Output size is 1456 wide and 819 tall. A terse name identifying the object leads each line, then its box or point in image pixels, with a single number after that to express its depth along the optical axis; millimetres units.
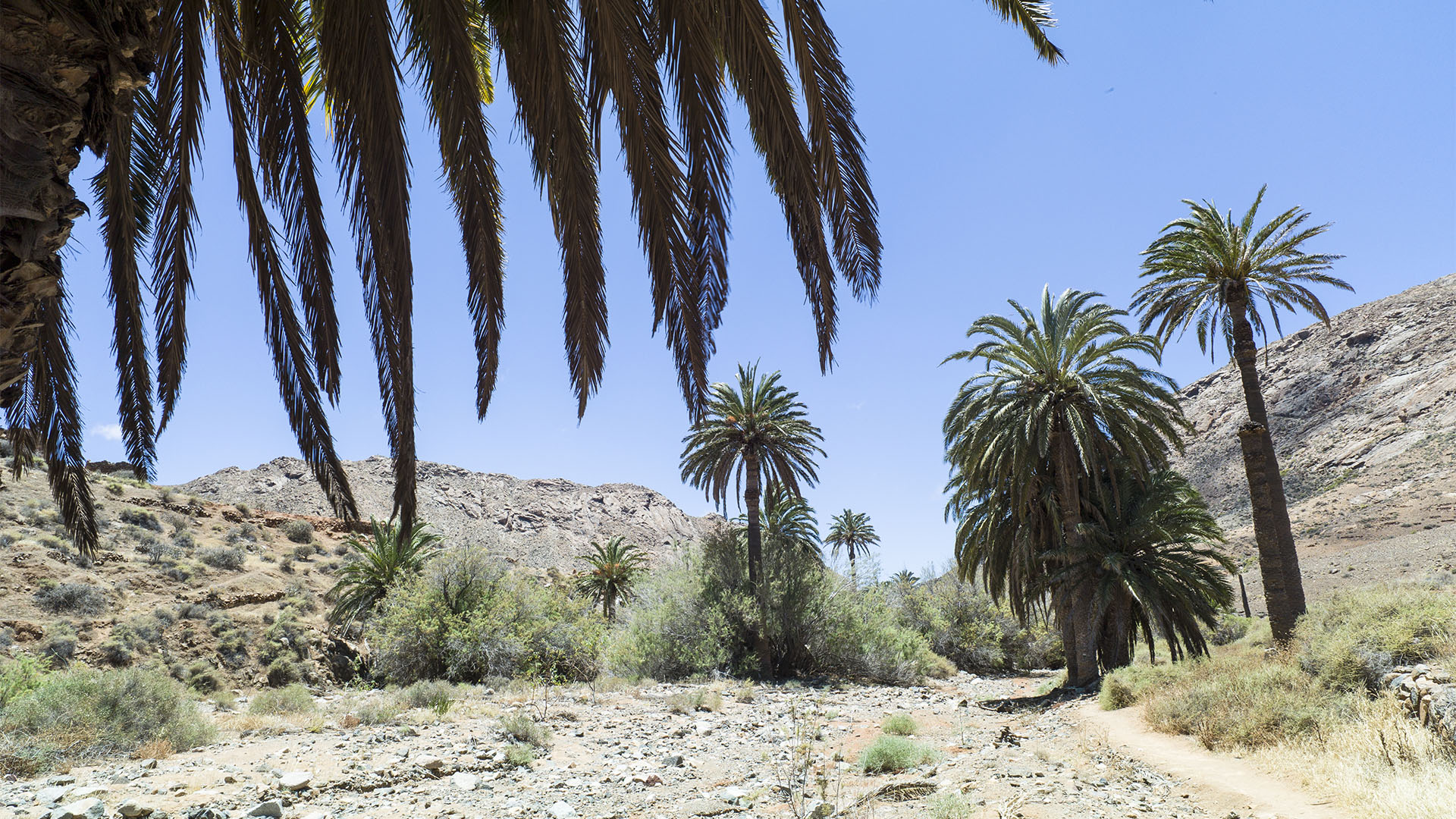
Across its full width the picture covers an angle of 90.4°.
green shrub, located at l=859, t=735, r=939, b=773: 10109
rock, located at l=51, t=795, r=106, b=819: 6137
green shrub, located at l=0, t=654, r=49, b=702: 10984
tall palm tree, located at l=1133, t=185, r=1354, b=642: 17062
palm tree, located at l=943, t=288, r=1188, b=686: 20547
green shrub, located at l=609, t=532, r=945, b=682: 27609
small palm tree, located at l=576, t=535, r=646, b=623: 44000
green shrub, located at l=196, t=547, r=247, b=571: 35656
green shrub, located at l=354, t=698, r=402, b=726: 13047
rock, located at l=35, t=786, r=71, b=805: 6777
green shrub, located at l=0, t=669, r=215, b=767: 9336
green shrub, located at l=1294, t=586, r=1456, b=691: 9492
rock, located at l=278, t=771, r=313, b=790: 7992
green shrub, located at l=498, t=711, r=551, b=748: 11812
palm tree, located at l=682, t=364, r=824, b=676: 30531
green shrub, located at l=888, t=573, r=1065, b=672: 36719
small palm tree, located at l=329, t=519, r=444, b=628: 28328
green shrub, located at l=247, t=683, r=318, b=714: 15328
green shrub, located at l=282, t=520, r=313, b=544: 44844
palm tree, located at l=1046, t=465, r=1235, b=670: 20453
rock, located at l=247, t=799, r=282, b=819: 6781
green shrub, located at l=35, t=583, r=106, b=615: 27516
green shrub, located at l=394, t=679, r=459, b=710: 15424
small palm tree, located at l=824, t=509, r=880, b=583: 75562
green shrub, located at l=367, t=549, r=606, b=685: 21906
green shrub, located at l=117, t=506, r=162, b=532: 37625
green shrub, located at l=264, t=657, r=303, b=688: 27203
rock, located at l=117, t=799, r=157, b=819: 6457
